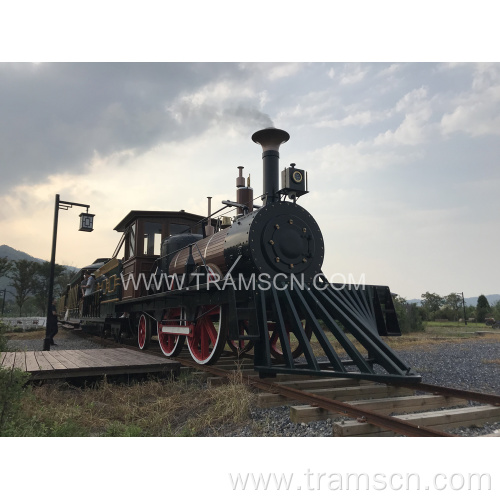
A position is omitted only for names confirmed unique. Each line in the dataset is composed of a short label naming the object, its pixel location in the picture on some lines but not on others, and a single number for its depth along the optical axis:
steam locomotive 4.54
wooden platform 5.00
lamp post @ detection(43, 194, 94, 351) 11.09
